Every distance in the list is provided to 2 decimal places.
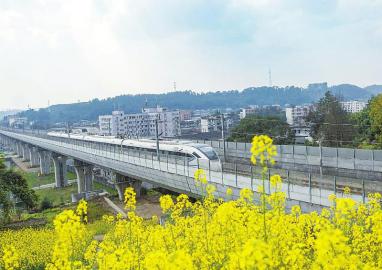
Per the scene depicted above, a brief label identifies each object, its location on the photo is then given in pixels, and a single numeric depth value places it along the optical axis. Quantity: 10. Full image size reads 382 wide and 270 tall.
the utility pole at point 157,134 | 32.36
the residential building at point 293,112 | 166.38
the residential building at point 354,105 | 191.25
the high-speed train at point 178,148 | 24.77
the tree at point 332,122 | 52.69
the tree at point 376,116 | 44.31
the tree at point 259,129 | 60.16
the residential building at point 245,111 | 180.62
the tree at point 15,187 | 28.14
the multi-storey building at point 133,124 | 148.50
